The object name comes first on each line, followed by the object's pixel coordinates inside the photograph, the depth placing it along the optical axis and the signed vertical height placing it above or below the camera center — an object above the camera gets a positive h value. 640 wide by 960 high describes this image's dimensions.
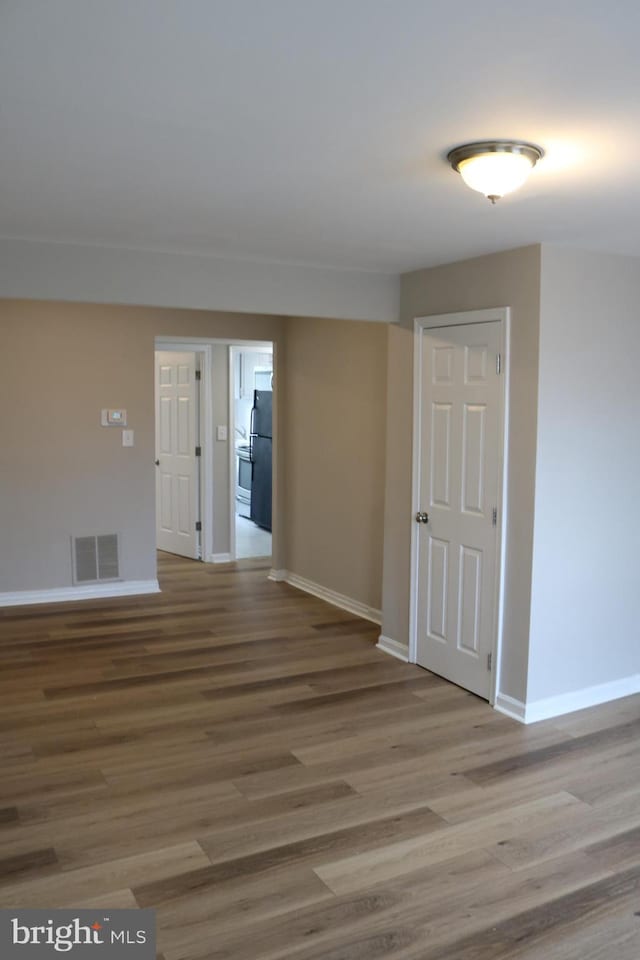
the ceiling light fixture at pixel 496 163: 2.32 +0.73
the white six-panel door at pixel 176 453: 7.64 -0.46
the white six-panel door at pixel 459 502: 4.14 -0.51
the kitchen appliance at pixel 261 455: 9.62 -0.58
